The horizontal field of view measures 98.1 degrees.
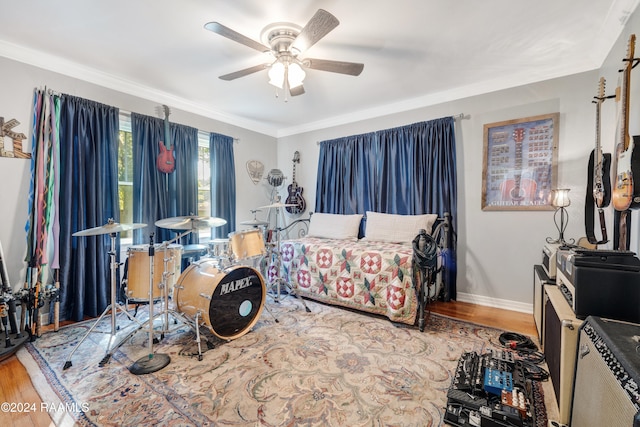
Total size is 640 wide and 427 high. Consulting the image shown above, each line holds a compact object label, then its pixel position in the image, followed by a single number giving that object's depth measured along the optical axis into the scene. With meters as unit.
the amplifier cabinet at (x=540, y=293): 2.02
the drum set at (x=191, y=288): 2.04
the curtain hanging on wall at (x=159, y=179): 3.12
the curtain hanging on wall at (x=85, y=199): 2.61
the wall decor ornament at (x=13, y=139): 2.36
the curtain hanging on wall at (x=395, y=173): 3.32
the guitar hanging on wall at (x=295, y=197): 4.59
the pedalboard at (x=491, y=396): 1.23
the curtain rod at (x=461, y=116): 3.23
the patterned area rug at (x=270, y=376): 1.48
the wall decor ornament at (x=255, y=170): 4.49
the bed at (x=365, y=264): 2.57
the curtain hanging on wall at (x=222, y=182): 3.93
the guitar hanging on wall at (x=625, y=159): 1.47
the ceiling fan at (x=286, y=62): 2.05
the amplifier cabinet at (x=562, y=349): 1.28
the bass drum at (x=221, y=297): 2.14
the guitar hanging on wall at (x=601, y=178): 1.94
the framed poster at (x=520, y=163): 2.80
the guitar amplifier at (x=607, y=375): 0.76
